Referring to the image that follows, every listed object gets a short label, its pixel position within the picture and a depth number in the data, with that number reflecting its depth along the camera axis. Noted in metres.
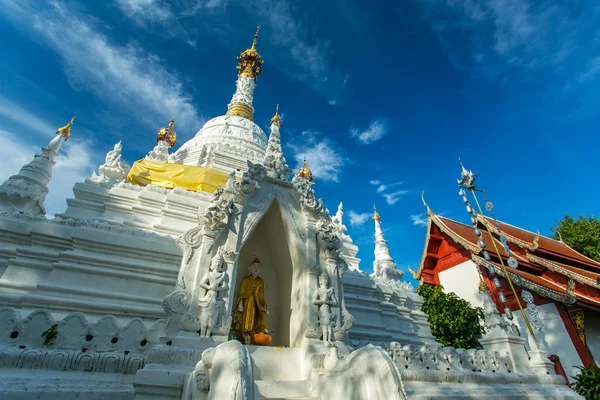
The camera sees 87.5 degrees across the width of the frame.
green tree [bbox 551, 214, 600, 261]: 20.89
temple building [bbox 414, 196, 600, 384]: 12.06
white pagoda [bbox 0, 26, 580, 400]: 3.59
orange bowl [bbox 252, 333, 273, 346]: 5.08
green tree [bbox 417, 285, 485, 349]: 11.38
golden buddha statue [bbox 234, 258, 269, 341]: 5.39
